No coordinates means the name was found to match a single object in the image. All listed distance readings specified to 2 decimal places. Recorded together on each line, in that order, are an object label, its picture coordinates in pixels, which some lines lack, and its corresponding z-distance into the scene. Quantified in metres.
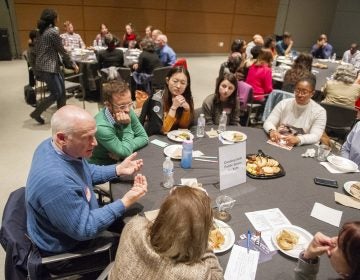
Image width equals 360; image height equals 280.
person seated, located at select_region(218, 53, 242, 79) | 5.11
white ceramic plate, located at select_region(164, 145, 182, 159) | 2.28
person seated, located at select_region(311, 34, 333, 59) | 8.47
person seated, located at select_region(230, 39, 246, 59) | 5.67
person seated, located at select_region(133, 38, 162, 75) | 5.38
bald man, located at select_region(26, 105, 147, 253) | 1.43
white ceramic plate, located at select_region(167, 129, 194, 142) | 2.58
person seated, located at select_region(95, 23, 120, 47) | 7.73
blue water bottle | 2.11
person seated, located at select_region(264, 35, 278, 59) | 6.79
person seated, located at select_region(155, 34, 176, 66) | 6.16
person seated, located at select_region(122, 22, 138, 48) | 8.09
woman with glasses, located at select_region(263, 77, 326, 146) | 2.67
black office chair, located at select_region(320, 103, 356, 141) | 3.84
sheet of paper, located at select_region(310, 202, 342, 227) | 1.75
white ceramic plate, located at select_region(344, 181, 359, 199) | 2.02
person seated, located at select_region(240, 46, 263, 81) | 5.20
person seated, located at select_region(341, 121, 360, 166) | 2.63
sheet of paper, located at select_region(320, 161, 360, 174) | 2.28
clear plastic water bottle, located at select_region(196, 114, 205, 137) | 2.72
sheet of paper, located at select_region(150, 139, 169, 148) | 2.48
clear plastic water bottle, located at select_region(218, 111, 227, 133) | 2.86
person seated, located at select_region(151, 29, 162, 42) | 6.88
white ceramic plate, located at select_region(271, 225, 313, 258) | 1.48
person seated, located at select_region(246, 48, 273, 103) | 4.64
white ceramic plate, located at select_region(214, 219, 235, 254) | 1.47
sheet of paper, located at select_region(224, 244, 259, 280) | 1.34
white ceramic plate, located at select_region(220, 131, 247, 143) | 2.66
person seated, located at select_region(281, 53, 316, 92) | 4.57
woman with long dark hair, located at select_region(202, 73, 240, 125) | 3.14
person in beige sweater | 1.07
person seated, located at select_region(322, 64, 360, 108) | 4.44
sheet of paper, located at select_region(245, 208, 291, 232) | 1.66
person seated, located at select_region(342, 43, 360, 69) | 7.25
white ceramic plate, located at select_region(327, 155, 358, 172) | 2.29
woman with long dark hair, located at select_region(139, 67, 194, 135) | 2.68
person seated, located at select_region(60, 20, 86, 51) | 7.21
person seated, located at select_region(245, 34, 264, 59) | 6.97
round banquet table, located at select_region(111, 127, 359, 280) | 1.46
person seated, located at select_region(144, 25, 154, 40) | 7.90
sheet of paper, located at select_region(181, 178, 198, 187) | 1.97
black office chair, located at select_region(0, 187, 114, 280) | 1.42
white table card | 1.85
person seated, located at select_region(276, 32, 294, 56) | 8.36
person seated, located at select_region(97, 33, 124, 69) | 5.52
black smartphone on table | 2.09
